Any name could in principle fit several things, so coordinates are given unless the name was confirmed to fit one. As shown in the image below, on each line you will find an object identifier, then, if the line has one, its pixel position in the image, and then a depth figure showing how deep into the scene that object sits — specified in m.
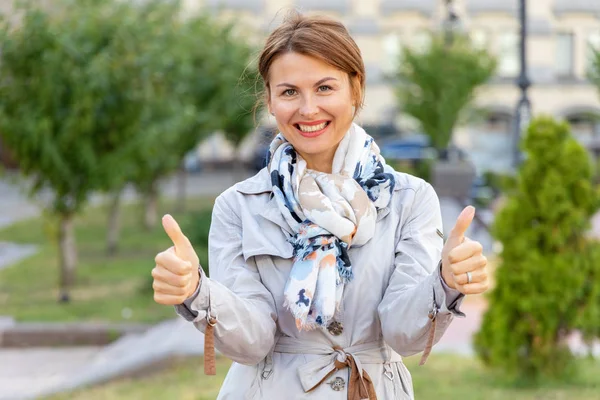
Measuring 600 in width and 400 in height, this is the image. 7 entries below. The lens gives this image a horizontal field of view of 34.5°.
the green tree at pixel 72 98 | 11.70
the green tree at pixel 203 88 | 17.72
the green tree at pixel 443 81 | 22.61
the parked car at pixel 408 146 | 32.09
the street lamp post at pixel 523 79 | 14.10
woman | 2.46
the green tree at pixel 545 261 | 6.40
